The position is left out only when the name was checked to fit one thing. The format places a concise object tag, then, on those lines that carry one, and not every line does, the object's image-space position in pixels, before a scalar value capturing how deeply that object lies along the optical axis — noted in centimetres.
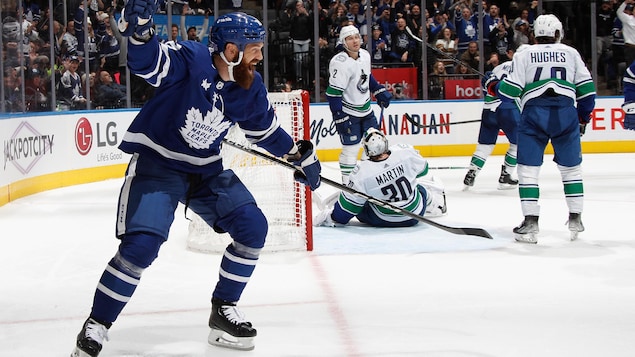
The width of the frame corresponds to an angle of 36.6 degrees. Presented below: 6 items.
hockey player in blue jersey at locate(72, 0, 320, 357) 308
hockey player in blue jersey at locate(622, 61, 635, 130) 623
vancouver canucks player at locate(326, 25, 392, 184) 789
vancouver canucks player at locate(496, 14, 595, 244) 556
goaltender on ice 584
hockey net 544
